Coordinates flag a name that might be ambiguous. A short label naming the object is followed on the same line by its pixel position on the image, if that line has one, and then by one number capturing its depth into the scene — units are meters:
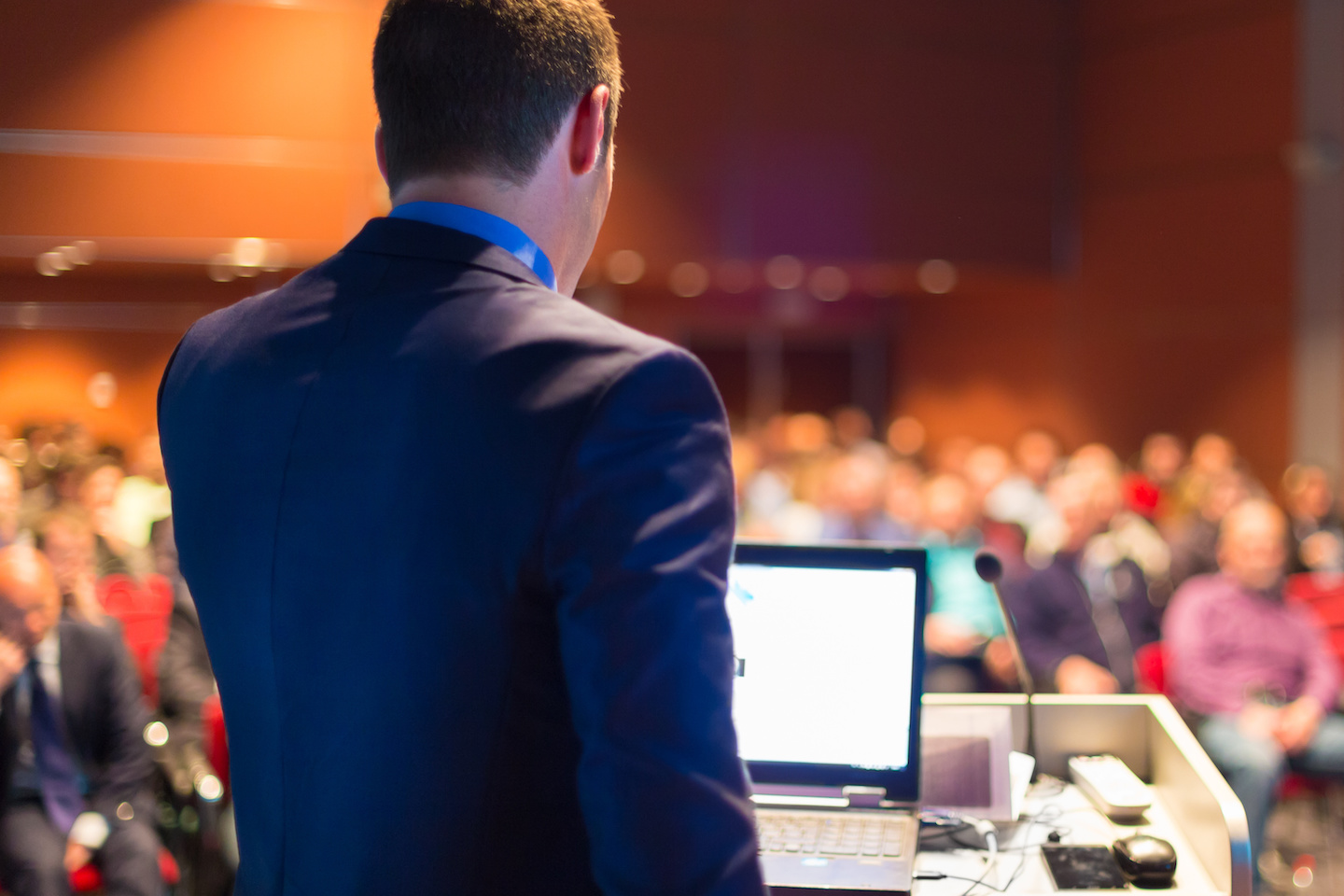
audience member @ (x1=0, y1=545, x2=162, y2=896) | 2.76
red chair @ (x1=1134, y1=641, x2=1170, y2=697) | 4.12
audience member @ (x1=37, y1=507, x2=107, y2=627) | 2.76
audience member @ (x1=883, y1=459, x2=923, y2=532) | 5.59
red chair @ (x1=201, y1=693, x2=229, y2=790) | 3.03
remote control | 1.73
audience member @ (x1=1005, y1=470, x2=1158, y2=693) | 4.16
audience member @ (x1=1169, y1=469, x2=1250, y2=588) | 5.25
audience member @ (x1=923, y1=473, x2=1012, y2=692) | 4.29
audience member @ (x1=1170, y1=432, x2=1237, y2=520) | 6.75
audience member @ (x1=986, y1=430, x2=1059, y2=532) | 6.52
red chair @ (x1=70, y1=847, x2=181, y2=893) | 2.80
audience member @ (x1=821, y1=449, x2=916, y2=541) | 5.28
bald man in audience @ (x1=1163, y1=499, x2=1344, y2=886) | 3.88
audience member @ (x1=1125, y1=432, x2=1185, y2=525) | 7.34
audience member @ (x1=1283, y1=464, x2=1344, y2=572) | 5.73
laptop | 1.61
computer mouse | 1.50
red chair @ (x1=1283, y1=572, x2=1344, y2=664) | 4.58
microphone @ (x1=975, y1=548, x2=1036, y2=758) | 1.74
